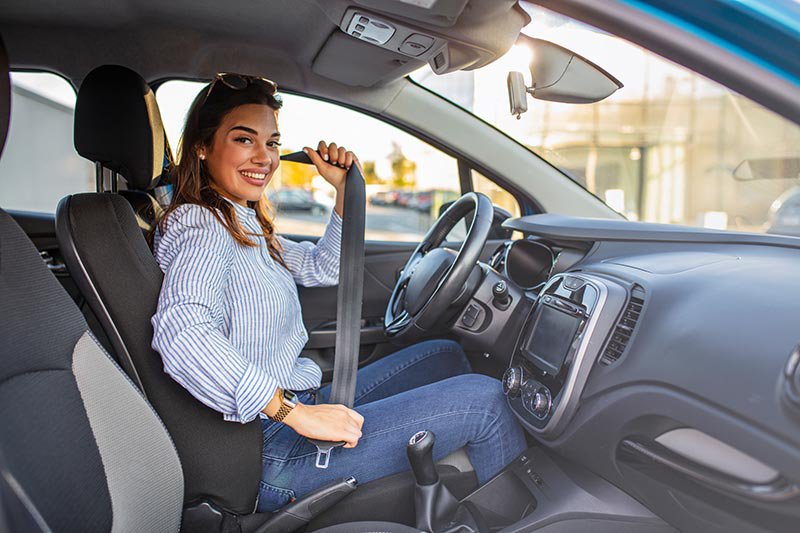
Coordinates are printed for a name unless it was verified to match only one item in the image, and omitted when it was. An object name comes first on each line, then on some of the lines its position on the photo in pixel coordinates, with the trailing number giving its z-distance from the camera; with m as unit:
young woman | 1.29
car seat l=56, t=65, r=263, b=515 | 1.32
